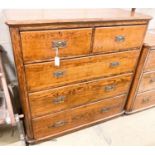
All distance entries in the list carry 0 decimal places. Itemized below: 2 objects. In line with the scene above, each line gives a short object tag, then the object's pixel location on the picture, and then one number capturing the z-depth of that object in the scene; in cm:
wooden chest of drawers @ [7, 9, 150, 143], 100
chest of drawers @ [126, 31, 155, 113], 145
